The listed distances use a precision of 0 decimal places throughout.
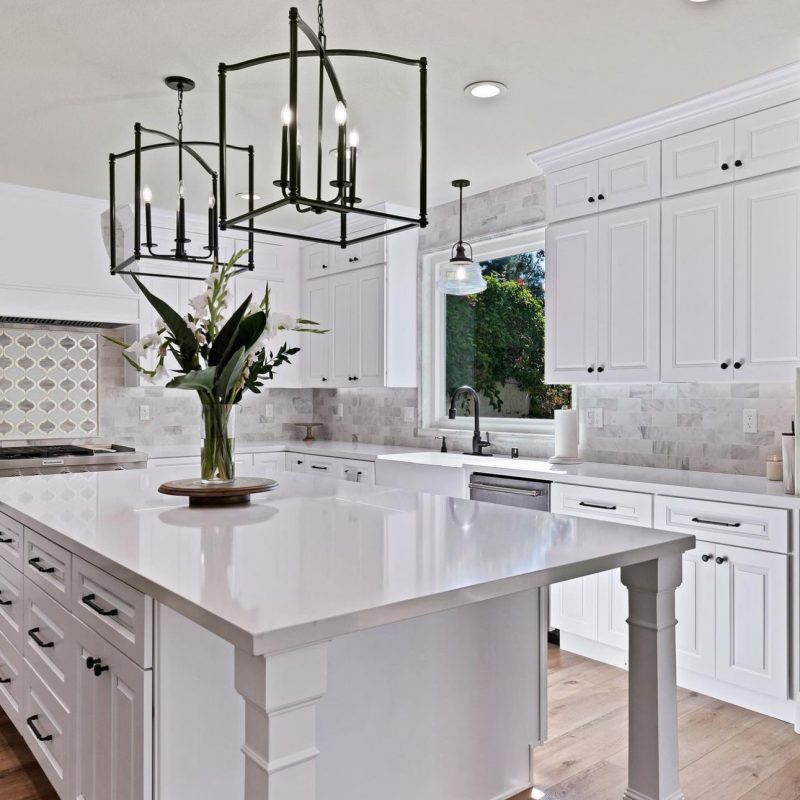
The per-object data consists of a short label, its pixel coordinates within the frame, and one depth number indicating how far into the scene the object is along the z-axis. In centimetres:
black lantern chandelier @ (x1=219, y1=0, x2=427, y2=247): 163
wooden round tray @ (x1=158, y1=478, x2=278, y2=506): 218
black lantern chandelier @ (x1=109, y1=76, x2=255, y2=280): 255
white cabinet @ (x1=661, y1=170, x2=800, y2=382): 281
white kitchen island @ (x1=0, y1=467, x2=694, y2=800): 117
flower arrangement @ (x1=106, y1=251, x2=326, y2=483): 213
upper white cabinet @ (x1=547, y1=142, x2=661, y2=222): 329
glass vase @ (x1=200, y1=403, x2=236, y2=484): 221
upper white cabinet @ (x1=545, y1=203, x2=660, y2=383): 330
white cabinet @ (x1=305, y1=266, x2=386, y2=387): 492
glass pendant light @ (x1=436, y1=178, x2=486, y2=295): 399
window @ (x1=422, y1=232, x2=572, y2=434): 436
